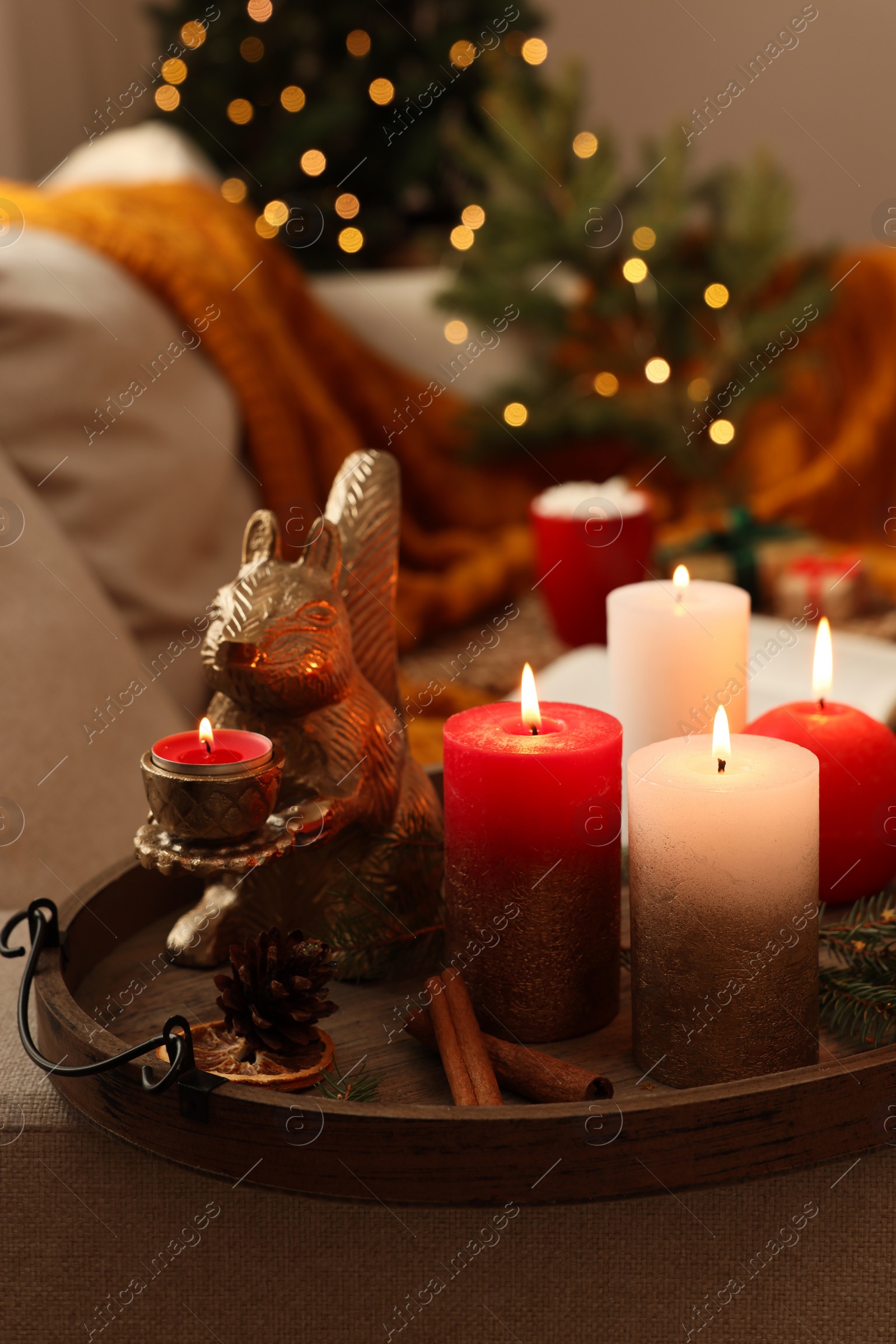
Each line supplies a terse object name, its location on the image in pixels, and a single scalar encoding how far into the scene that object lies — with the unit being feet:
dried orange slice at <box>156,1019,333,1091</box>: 3.73
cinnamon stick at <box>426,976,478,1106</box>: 3.70
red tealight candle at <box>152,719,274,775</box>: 3.75
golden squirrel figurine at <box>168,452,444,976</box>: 3.91
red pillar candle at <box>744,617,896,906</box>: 4.15
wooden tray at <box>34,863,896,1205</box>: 3.55
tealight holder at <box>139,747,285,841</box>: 3.74
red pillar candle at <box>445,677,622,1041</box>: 3.81
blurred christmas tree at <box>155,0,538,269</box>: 11.28
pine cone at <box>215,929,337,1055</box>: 3.75
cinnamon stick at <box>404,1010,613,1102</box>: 3.69
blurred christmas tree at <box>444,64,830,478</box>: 8.90
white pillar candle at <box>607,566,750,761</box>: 4.22
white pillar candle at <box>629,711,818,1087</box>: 3.68
